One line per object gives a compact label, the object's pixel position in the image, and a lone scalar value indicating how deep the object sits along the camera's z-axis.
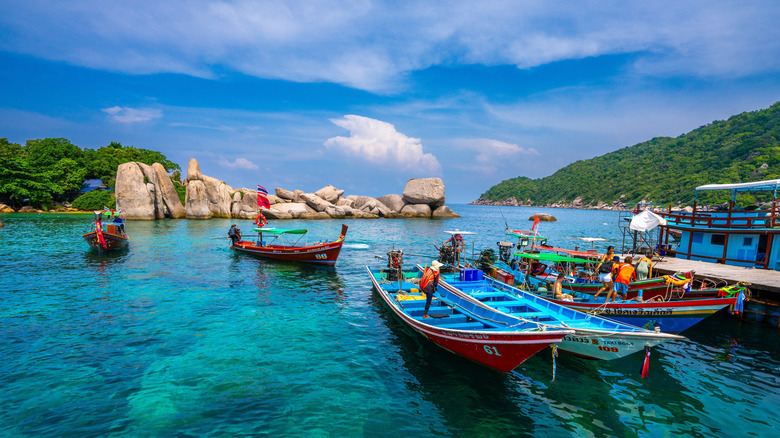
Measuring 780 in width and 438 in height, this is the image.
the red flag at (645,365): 9.16
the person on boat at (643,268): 15.86
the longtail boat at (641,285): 13.80
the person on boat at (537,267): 20.53
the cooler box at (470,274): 17.77
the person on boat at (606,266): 16.24
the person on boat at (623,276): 14.03
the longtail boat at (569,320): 9.52
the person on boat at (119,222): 34.01
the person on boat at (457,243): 21.73
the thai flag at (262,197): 28.42
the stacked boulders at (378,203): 79.06
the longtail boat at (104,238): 29.47
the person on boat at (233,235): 32.75
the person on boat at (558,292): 14.87
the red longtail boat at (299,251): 26.55
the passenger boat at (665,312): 12.27
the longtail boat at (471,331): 8.96
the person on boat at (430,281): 12.49
